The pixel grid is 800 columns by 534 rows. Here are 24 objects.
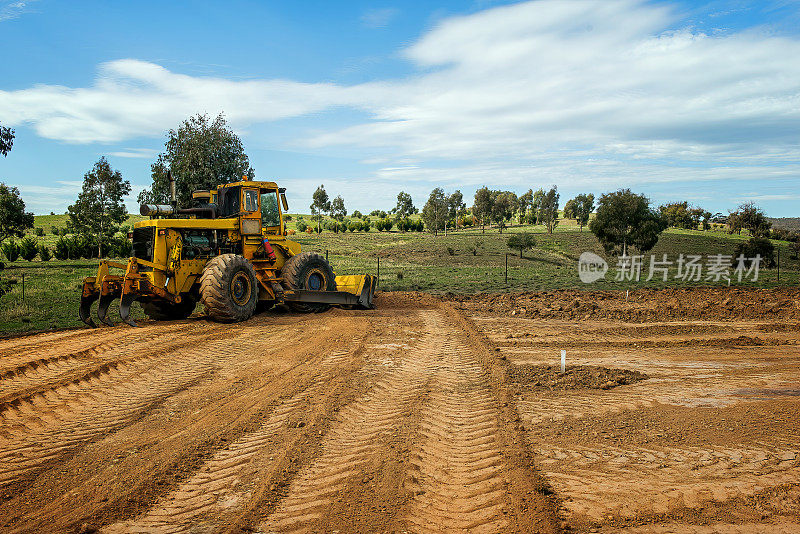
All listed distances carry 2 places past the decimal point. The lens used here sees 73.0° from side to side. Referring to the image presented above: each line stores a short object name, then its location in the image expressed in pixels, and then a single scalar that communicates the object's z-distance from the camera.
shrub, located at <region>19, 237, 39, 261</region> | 38.66
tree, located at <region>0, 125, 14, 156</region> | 14.98
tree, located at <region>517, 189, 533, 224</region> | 120.00
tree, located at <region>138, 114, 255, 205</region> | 23.36
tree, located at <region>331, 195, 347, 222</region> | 103.00
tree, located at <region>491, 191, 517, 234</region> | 81.69
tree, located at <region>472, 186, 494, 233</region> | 80.94
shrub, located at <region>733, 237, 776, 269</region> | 38.37
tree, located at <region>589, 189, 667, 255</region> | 38.16
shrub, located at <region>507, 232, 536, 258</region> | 48.19
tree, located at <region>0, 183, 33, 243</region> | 36.12
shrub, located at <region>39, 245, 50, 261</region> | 37.64
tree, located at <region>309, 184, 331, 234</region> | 99.78
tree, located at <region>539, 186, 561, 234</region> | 78.82
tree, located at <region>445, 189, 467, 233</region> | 83.62
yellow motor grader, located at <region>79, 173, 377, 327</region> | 12.51
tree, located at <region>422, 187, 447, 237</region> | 78.62
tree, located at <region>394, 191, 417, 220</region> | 111.38
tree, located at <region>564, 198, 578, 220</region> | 109.63
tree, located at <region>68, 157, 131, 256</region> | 38.91
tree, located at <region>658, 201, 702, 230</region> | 89.69
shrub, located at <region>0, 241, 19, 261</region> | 37.41
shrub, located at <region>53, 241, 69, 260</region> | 39.00
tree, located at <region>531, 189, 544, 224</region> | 101.82
